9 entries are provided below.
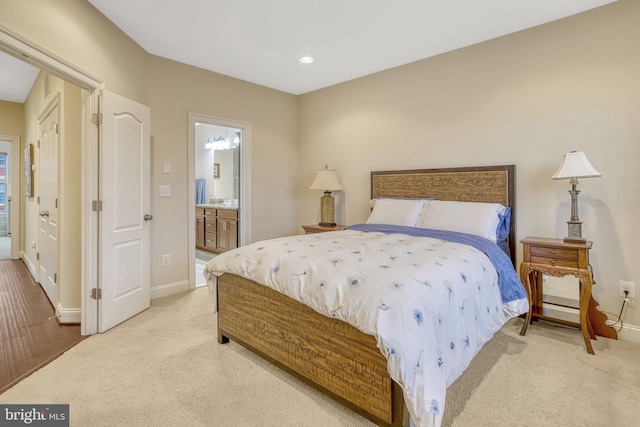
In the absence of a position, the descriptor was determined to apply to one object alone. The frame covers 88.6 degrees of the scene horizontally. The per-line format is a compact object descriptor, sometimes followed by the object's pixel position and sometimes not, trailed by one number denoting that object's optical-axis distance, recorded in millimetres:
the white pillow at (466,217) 2742
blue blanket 2268
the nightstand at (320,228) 3994
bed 1371
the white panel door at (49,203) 3125
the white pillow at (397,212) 3201
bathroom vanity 5375
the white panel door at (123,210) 2682
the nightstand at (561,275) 2344
